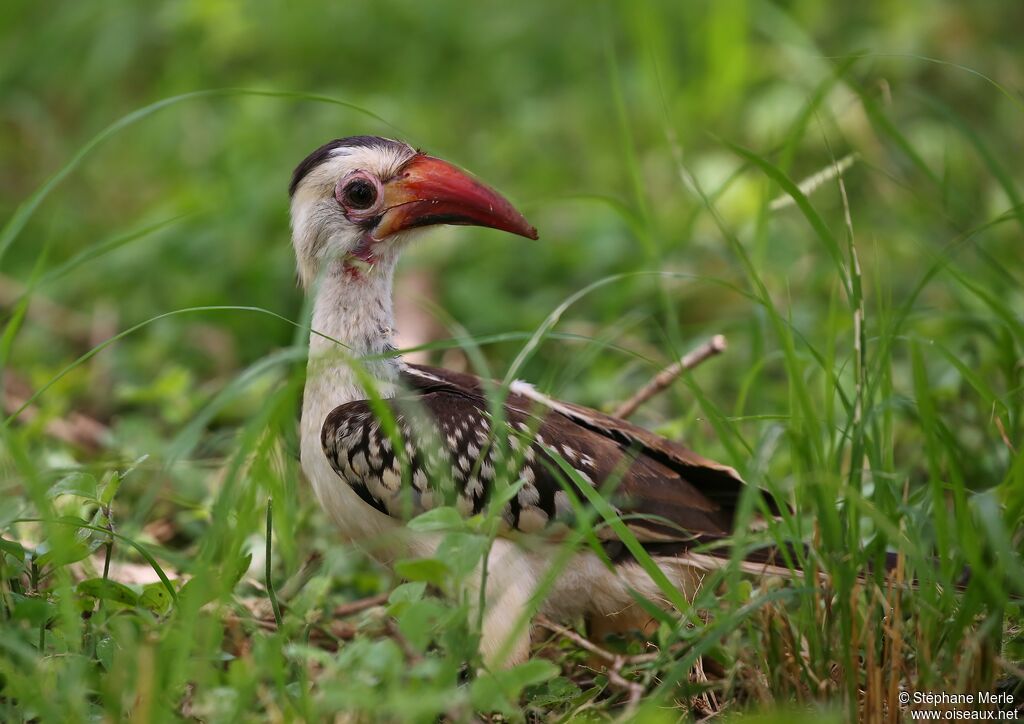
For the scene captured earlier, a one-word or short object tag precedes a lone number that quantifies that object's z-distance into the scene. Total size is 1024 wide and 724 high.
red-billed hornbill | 6.15
